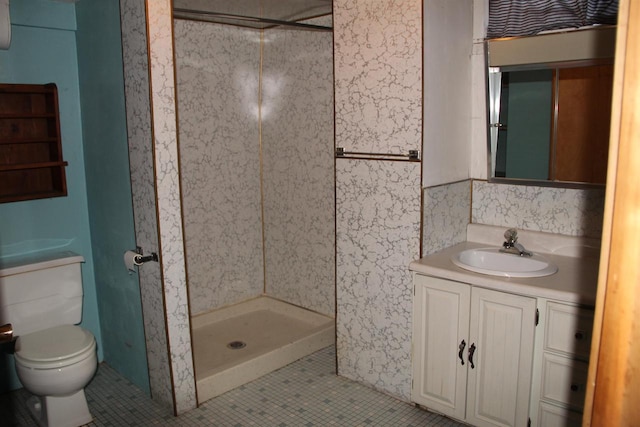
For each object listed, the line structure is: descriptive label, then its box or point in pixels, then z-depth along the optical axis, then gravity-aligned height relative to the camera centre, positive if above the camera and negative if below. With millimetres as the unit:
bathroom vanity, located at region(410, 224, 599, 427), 2107 -871
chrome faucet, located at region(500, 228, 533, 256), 2594 -533
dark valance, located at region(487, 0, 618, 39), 2308 +576
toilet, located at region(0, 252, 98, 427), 2471 -1010
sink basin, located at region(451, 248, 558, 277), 2335 -599
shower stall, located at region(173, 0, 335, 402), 3475 -280
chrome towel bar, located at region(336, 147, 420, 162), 2531 -86
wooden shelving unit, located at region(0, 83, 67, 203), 2826 -23
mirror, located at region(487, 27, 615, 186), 2396 +153
